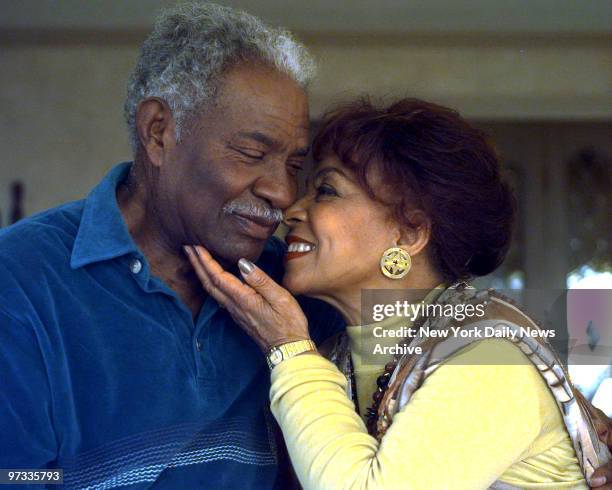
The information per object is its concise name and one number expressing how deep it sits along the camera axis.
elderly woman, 1.39
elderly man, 1.49
